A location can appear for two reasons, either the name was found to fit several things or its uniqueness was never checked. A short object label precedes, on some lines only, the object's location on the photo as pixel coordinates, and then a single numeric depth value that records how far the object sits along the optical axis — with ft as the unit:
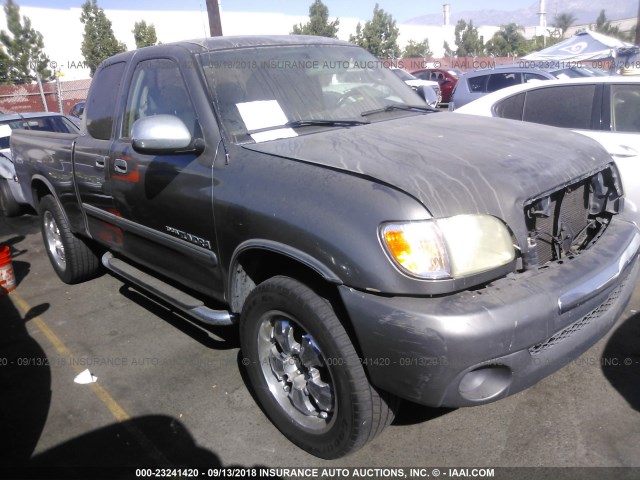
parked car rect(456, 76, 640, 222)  15.64
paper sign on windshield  9.87
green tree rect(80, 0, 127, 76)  94.63
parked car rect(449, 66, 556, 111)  41.24
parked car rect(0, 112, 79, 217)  26.55
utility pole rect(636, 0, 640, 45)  51.30
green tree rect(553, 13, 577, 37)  199.63
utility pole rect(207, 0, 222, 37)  29.04
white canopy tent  48.29
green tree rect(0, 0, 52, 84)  81.66
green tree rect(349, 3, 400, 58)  131.85
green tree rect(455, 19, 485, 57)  170.60
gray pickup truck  7.17
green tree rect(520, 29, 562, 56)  150.96
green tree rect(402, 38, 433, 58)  155.94
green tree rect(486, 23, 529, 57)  160.97
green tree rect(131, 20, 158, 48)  105.09
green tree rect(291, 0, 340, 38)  113.11
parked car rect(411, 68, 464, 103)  70.28
